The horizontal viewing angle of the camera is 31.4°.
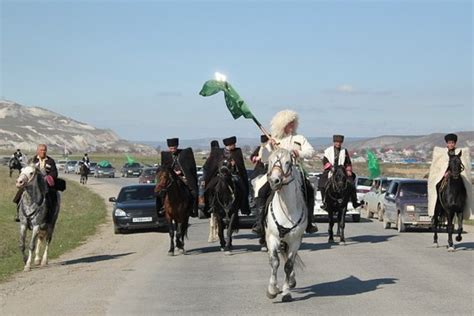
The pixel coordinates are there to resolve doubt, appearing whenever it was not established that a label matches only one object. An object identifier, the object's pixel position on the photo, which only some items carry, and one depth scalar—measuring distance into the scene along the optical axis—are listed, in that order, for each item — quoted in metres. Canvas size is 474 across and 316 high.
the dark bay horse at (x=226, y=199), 19.20
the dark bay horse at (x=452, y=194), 19.47
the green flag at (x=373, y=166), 38.81
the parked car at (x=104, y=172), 83.31
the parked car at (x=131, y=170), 84.19
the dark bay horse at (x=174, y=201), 18.42
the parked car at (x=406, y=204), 25.20
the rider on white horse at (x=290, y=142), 12.61
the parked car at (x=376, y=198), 31.33
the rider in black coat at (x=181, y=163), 18.77
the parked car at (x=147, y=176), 54.59
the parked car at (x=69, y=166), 100.02
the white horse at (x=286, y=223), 11.94
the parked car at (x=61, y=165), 107.64
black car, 25.50
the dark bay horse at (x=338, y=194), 21.55
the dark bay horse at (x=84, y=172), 65.00
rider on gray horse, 16.86
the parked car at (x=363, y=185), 38.28
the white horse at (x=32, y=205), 16.28
